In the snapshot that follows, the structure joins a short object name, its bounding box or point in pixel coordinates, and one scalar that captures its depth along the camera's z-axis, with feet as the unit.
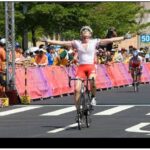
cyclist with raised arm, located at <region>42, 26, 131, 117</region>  58.39
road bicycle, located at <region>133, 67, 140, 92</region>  106.93
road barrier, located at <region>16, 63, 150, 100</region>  87.61
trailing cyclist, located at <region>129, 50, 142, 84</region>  109.60
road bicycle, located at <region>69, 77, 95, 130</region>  57.21
